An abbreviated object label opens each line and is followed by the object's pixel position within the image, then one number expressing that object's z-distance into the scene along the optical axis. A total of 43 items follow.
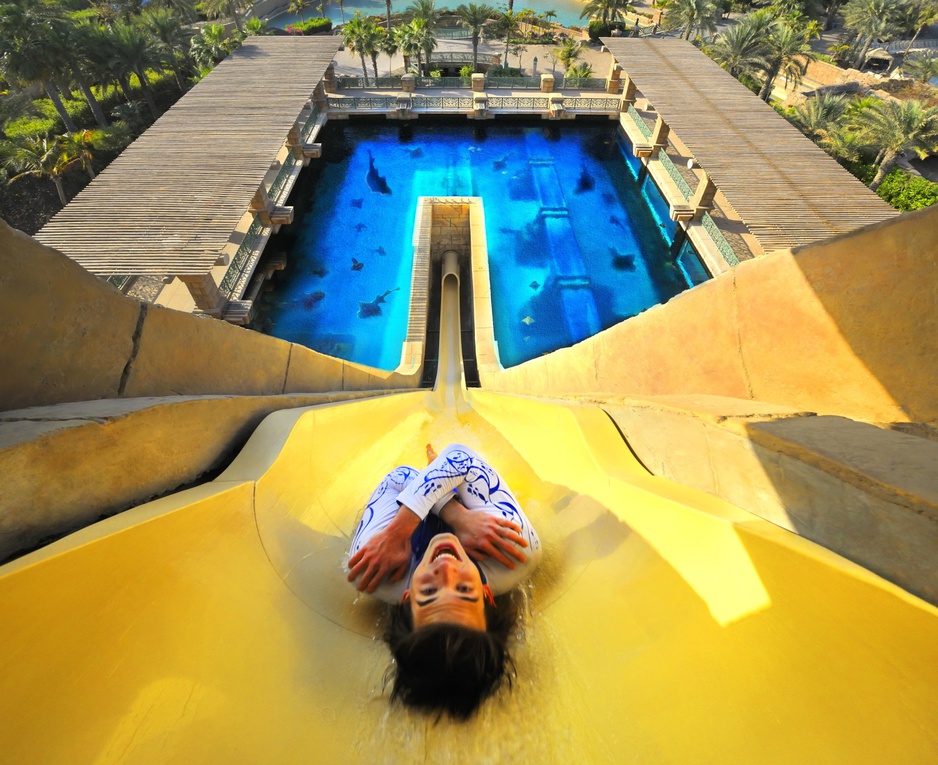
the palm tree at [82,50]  16.12
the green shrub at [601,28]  25.66
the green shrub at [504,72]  19.99
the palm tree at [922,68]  20.86
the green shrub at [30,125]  18.69
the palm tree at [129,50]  16.77
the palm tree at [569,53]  21.25
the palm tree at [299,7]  31.70
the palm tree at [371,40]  18.48
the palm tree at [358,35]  18.27
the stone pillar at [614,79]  16.92
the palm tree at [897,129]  13.70
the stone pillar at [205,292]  8.84
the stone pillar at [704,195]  11.28
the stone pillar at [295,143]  13.62
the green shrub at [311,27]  27.25
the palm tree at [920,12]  22.27
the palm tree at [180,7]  25.02
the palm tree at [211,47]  18.61
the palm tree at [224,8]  26.48
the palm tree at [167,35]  18.69
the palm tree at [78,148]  15.62
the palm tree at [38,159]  14.04
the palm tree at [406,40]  18.81
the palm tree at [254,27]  20.67
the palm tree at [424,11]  19.86
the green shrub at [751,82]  21.05
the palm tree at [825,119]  16.06
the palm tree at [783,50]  17.77
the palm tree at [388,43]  19.25
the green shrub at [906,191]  14.43
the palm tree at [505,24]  22.58
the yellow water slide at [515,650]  1.00
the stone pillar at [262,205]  11.38
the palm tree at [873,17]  22.70
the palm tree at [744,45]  17.70
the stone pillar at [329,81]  16.67
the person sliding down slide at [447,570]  1.35
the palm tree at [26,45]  14.52
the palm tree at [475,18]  20.06
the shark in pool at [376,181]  13.89
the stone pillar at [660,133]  13.61
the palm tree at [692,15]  21.61
